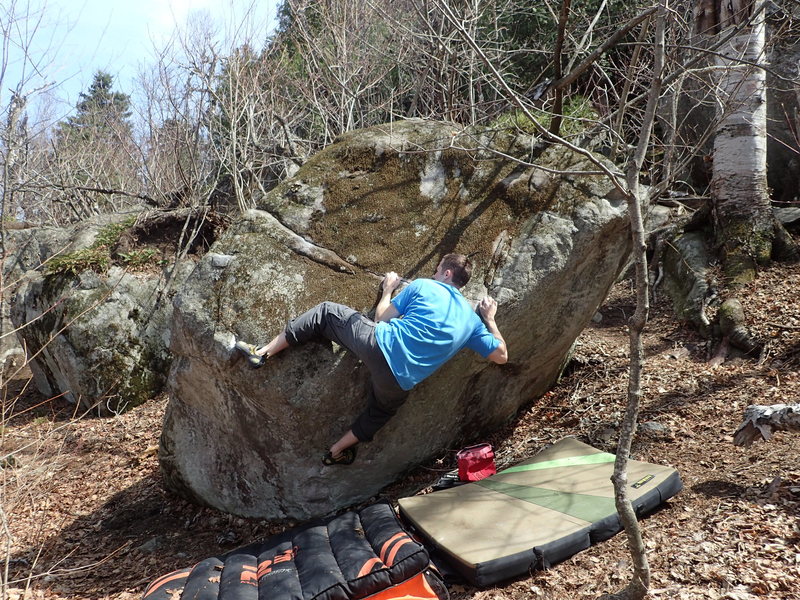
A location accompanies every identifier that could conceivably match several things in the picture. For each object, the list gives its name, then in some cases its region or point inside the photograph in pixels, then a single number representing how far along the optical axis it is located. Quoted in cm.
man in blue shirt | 393
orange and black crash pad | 330
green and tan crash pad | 335
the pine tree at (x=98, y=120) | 1272
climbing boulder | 433
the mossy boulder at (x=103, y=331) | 742
